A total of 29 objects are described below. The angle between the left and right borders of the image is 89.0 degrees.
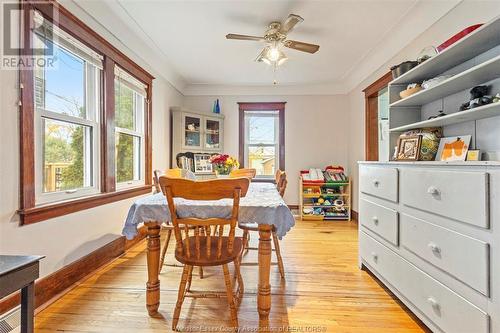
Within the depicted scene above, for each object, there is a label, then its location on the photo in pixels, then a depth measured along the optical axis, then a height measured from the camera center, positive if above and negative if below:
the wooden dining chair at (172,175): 2.19 -0.09
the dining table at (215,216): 1.49 -0.33
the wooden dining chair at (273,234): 2.05 -0.50
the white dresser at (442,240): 1.11 -0.42
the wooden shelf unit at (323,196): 4.53 -0.56
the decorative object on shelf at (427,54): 1.97 +0.89
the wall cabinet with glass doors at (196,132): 4.39 +0.62
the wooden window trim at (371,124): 3.85 +0.62
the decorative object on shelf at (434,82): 1.80 +0.60
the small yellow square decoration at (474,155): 1.66 +0.06
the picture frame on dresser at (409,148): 1.99 +0.14
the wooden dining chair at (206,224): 1.36 -0.34
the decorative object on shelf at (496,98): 1.46 +0.38
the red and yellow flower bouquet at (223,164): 2.59 +0.02
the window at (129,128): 2.88 +0.46
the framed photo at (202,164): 4.57 +0.03
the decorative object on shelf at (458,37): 1.59 +0.84
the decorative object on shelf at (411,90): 2.05 +0.61
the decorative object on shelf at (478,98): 1.53 +0.41
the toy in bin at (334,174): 4.61 -0.16
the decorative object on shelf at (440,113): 1.92 +0.39
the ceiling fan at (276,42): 2.44 +1.26
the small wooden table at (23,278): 0.87 -0.40
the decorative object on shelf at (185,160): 4.31 +0.10
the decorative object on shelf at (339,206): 4.55 -0.73
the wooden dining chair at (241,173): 2.58 -0.08
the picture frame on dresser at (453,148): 1.77 +0.12
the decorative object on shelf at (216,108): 4.97 +1.13
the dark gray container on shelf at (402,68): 2.12 +0.83
